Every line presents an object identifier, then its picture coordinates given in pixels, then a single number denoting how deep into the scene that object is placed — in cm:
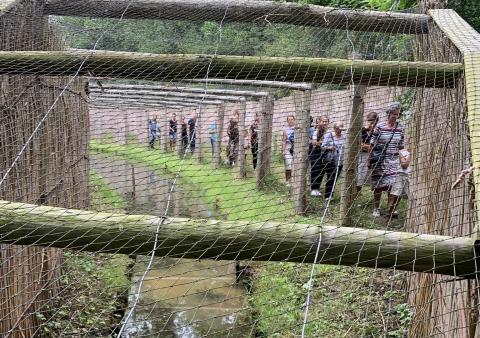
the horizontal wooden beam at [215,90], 539
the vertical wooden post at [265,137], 841
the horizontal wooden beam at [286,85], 635
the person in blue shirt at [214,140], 884
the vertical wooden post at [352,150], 538
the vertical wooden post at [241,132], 895
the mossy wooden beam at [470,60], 167
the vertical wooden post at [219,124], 733
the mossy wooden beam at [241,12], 364
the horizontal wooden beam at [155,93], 701
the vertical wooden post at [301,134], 661
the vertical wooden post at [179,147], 900
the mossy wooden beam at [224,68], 273
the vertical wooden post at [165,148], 682
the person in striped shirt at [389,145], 493
